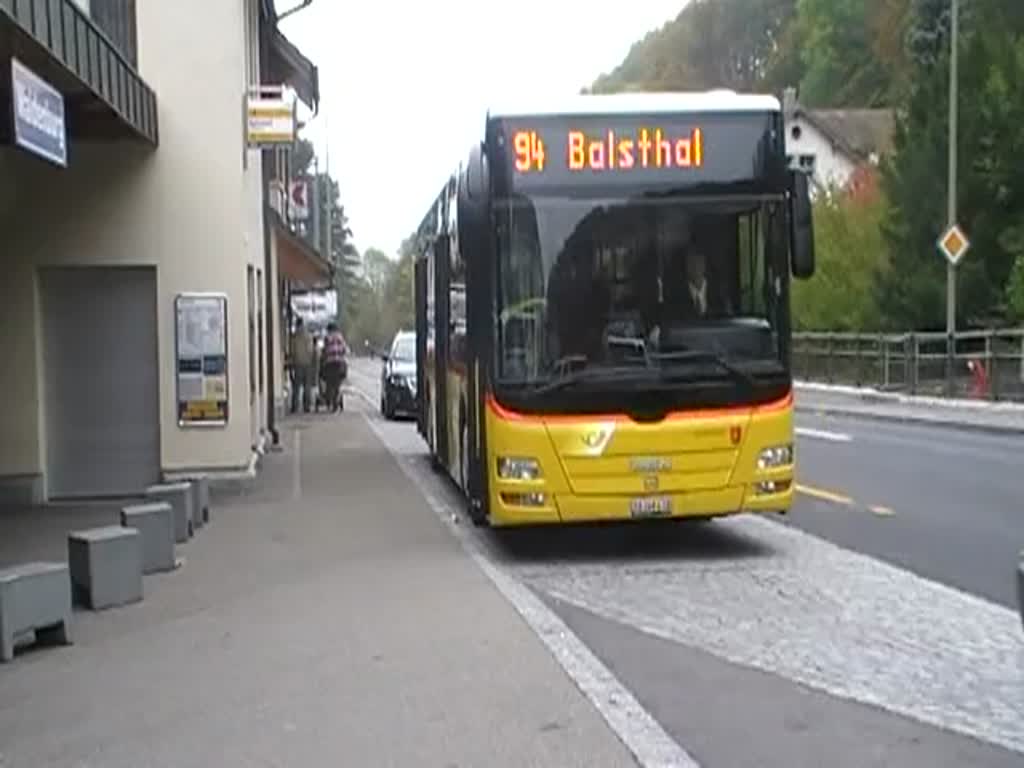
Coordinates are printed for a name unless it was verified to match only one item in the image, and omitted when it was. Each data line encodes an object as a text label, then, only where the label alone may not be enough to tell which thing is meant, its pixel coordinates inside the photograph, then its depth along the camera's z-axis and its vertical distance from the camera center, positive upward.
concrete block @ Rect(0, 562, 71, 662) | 9.59 -1.45
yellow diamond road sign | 35.59 +1.92
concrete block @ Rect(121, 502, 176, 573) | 12.88 -1.39
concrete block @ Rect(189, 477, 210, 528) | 15.91 -1.47
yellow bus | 12.38 +0.26
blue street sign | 11.27 +1.64
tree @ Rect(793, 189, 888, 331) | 48.03 +2.17
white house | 86.06 +10.38
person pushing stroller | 36.19 -0.40
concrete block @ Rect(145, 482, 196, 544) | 14.90 -1.35
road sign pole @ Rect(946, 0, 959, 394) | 36.31 +2.92
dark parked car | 33.59 -0.69
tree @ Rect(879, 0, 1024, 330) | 41.72 +3.54
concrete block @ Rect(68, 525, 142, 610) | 11.26 -1.45
